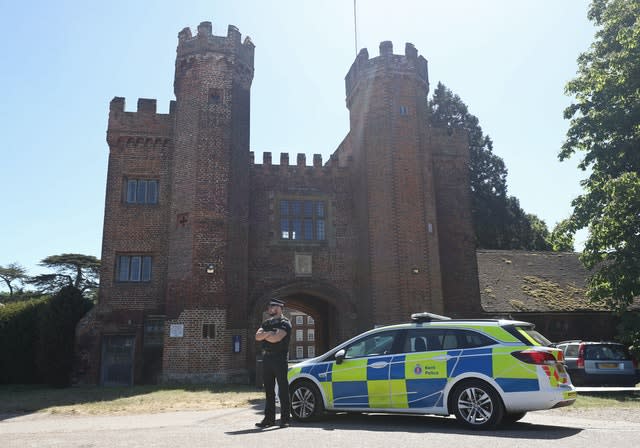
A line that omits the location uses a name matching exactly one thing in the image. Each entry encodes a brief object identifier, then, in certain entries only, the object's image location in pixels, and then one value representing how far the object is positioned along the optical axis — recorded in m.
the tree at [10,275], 55.06
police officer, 7.77
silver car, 16.16
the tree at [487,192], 38.62
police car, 7.05
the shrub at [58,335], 18.97
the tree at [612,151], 15.97
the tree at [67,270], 47.69
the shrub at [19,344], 20.86
